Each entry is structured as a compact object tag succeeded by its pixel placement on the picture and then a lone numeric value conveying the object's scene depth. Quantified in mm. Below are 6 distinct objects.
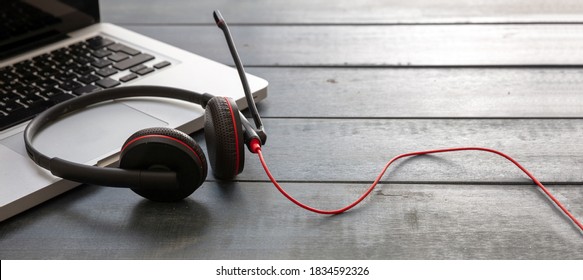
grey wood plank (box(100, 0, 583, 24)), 1459
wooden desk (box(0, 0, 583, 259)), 1039
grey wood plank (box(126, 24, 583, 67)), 1342
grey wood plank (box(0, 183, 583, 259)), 1029
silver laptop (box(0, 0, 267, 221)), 1101
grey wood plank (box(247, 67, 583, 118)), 1226
